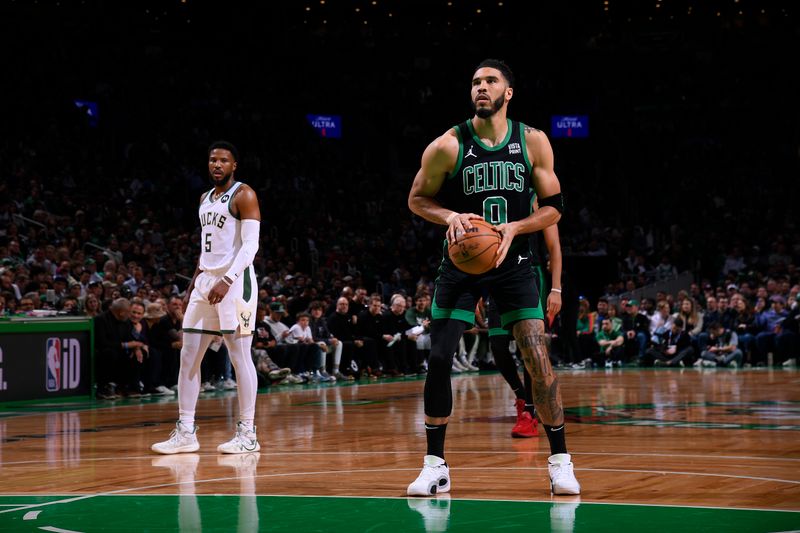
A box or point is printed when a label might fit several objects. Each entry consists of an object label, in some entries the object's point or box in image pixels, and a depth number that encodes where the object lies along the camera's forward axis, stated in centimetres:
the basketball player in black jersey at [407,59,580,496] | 560
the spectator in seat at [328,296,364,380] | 1812
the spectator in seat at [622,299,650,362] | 2167
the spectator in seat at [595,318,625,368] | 2144
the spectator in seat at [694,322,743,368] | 2070
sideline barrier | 1299
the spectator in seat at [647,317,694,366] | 2110
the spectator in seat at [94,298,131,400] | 1389
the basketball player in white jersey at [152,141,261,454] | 779
